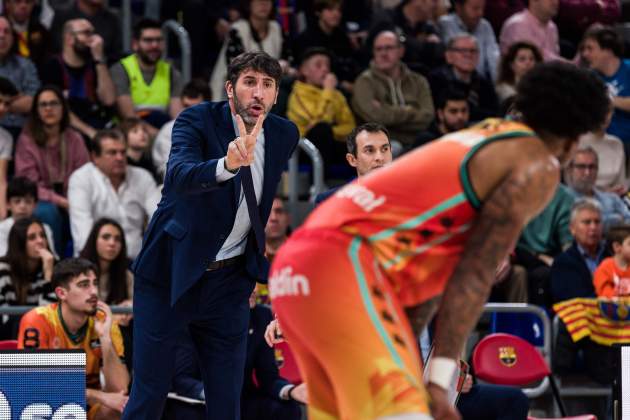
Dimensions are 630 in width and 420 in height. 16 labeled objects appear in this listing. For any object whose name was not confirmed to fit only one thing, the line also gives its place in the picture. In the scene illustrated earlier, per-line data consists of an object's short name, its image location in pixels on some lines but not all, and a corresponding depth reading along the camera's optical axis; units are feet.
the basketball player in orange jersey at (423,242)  25.22
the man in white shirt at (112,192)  63.25
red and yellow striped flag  57.31
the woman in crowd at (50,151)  65.57
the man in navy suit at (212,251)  36.91
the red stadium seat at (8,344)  49.41
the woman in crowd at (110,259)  58.08
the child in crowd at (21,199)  61.77
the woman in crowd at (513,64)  77.30
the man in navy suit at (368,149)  39.96
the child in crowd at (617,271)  59.06
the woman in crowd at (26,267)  57.57
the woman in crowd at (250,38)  75.72
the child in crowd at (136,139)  68.33
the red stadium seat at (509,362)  51.93
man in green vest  72.23
